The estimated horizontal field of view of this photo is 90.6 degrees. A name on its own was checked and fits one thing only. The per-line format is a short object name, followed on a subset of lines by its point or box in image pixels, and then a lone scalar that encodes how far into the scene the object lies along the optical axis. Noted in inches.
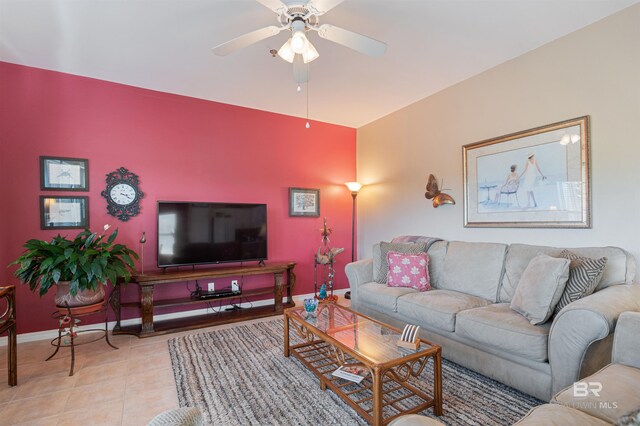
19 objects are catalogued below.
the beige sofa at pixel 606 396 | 43.4
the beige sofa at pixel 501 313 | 69.3
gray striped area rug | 73.4
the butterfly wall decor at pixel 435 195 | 145.2
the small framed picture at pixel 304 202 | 181.3
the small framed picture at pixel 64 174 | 125.7
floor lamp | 189.3
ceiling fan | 75.8
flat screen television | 139.8
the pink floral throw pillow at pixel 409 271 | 125.6
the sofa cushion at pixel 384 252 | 135.9
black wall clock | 136.8
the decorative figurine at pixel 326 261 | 177.5
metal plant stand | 102.3
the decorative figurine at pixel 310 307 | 103.2
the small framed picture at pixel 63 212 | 125.5
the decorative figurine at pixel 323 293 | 142.0
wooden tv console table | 128.1
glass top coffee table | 69.6
